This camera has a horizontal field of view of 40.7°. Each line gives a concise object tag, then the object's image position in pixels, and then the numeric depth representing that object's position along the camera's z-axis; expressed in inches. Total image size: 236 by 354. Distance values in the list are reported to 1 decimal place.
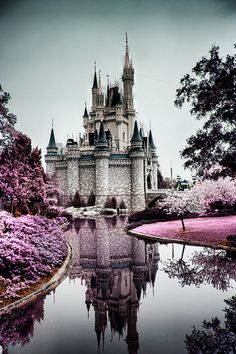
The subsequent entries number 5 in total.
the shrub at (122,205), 2220.7
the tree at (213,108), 487.8
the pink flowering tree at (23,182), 531.0
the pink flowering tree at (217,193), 1043.6
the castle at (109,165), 2283.5
